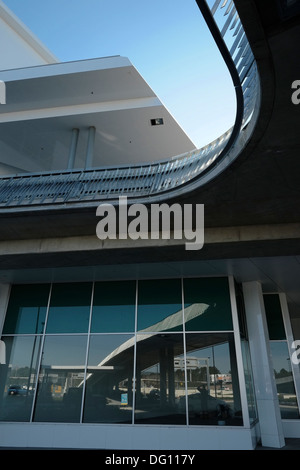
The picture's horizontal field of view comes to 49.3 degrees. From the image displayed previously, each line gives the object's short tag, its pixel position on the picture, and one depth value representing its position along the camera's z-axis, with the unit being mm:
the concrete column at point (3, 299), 12789
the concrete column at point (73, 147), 14402
